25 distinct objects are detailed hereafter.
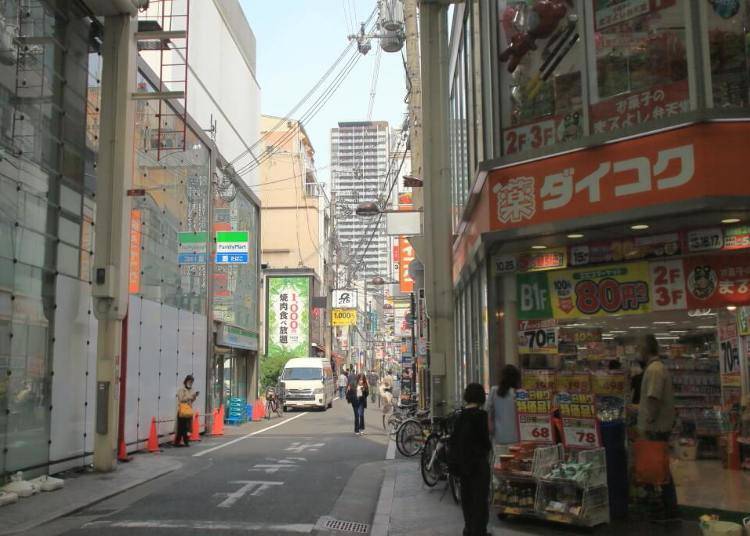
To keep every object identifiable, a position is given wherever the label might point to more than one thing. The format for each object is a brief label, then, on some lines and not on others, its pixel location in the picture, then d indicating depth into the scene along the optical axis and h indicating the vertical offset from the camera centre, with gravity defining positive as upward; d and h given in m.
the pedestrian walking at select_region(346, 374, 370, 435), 22.75 -1.07
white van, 36.88 -1.01
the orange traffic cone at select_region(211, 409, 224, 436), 22.61 -1.86
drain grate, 8.96 -1.98
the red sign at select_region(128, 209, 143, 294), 17.31 +2.61
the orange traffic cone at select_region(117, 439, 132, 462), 15.52 -1.83
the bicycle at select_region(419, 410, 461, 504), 11.48 -1.45
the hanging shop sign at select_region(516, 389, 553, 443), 9.33 -0.70
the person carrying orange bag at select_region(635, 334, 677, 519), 8.27 -0.82
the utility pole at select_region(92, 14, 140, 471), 13.84 +2.66
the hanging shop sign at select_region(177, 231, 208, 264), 21.34 +3.34
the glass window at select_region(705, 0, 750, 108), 8.12 +3.33
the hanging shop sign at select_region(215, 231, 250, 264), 24.34 +3.78
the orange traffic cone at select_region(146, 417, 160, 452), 17.53 -1.77
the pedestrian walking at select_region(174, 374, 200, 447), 18.81 -1.13
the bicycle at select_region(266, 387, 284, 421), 31.67 -1.74
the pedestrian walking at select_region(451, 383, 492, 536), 7.53 -1.01
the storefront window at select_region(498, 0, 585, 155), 9.66 +3.87
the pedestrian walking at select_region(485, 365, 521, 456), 8.90 -0.59
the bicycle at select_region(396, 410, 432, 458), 16.30 -1.62
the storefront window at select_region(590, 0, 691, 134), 8.47 +3.46
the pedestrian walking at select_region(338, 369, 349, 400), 54.67 -1.95
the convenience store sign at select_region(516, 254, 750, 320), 8.75 +0.89
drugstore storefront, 8.11 +1.22
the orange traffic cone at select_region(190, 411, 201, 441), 20.74 -1.81
